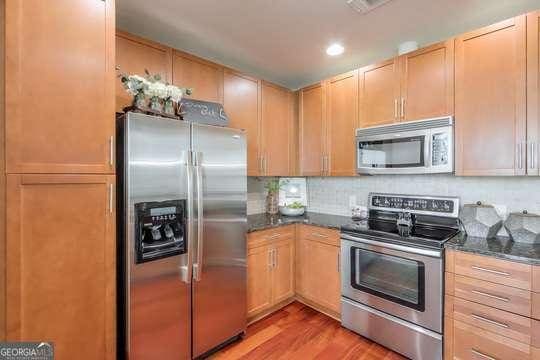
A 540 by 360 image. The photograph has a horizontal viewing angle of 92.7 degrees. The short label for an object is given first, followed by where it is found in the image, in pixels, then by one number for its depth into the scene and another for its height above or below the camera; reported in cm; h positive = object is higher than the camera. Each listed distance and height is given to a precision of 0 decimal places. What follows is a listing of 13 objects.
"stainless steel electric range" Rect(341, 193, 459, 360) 182 -75
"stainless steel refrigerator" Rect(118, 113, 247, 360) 156 -39
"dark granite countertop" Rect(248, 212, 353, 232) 249 -43
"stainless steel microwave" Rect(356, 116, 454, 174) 201 +28
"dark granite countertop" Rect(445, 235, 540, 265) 151 -44
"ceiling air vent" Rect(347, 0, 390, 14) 179 +124
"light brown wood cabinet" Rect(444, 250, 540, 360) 147 -79
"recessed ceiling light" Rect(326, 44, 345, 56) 246 +127
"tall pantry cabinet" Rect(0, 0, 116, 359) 116 +2
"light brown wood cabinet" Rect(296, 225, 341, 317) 246 -88
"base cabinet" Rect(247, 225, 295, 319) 239 -88
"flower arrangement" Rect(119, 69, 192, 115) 166 +58
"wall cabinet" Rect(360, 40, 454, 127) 203 +80
